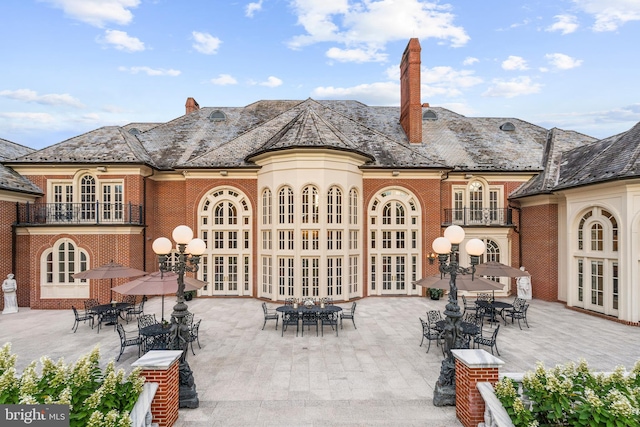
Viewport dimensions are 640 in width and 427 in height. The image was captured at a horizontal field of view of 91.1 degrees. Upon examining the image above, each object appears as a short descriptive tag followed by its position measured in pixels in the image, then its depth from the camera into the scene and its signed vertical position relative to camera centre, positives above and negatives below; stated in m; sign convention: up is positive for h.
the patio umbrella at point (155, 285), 9.24 -2.08
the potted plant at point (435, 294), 17.33 -4.27
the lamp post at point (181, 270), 7.46 -1.31
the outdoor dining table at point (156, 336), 9.41 -3.67
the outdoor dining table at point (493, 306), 12.93 -3.71
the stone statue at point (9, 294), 15.07 -3.65
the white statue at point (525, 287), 17.67 -3.98
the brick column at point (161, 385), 5.94 -3.22
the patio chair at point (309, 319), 11.91 -3.88
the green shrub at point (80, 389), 4.75 -2.81
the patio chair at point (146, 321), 10.76 -3.75
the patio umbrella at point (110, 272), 12.30 -2.18
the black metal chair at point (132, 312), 13.39 -4.10
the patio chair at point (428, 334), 10.16 -3.85
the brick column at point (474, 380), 5.96 -3.16
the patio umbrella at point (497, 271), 12.53 -2.21
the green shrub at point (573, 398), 4.67 -2.93
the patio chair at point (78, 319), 12.25 -4.04
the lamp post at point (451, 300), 6.92 -1.98
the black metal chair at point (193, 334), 10.17 -3.85
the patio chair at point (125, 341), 9.34 -3.74
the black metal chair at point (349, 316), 12.28 -3.89
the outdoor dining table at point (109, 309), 12.71 -3.75
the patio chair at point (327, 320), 11.90 -3.96
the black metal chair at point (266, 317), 11.99 -3.81
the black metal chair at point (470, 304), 15.62 -4.60
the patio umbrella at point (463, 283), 10.44 -2.29
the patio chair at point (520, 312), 12.36 -3.82
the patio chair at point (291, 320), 11.88 -3.91
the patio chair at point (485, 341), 9.35 -3.79
